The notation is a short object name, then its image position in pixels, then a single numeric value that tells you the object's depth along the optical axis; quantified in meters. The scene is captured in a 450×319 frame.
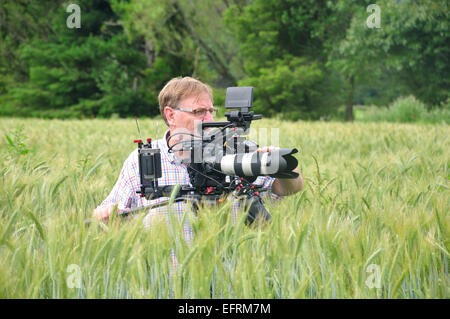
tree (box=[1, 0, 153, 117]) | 22.69
